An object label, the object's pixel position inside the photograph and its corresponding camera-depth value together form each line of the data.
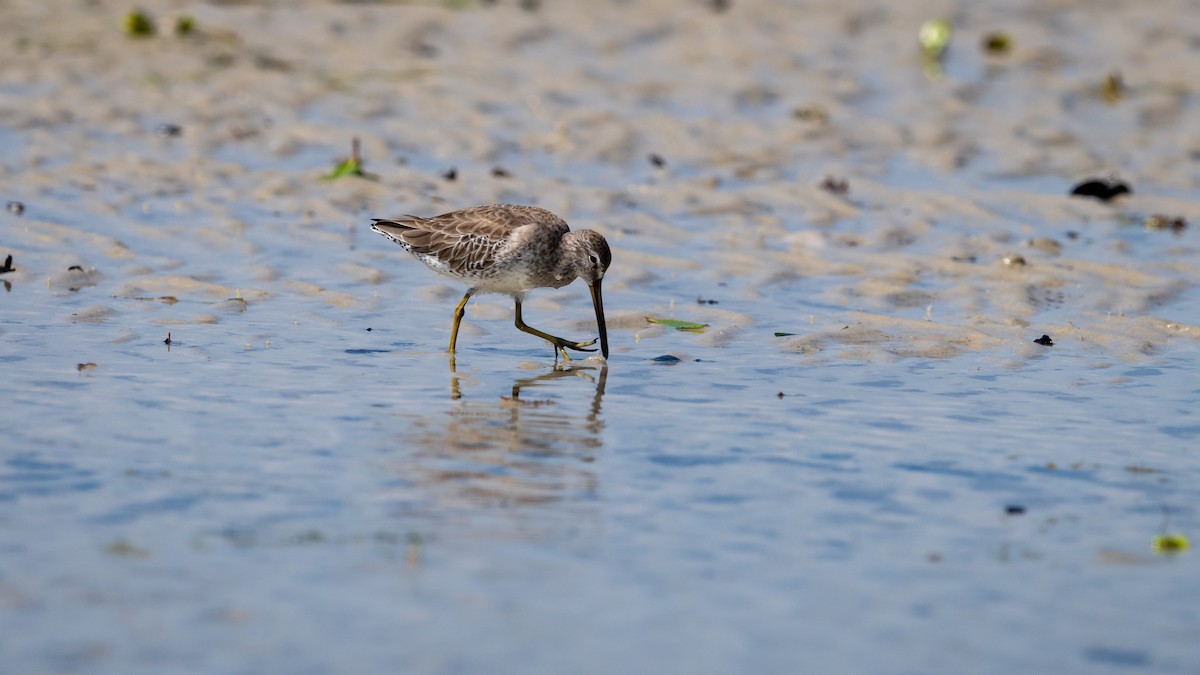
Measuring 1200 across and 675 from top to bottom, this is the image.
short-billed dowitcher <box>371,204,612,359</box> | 11.43
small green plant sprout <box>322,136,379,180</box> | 15.71
